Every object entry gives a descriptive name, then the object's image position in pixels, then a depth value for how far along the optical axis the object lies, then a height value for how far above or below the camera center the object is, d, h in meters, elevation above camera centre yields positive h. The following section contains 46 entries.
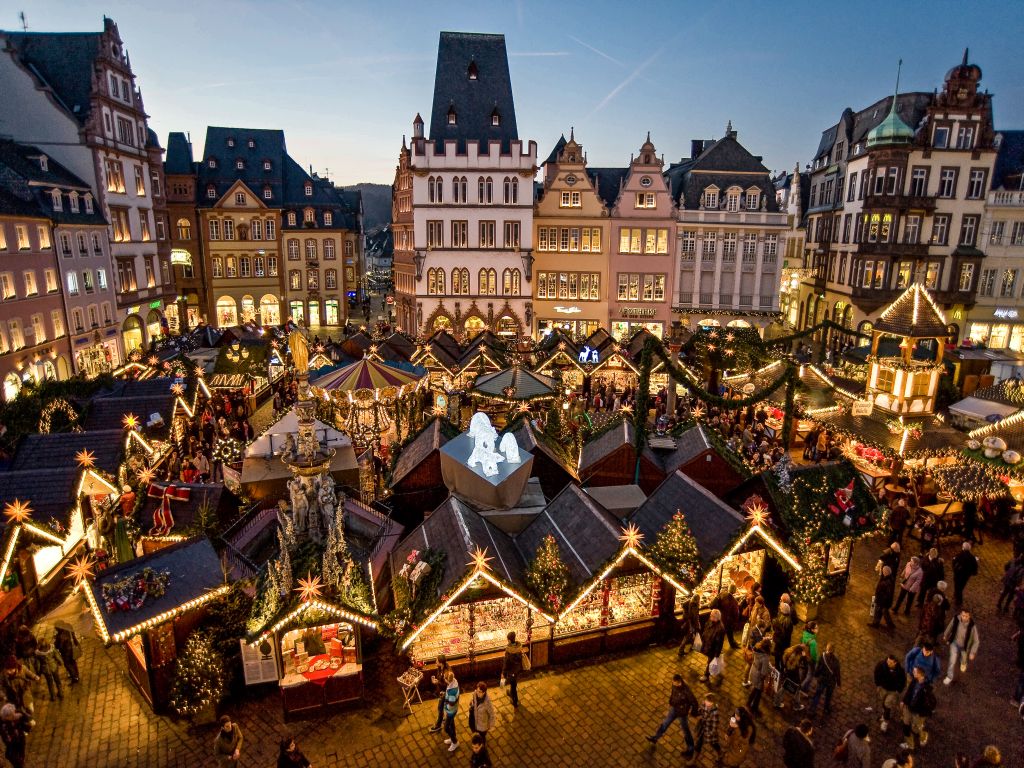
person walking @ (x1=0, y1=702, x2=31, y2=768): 8.59 -6.58
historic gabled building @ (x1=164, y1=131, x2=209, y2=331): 47.03 +1.33
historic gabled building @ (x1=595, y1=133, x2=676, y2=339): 40.12 -0.07
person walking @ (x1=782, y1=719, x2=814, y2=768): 7.71 -5.93
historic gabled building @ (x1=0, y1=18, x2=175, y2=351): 32.97 +6.16
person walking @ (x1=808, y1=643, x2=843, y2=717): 9.47 -6.21
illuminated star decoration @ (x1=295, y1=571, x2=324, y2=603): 9.21 -4.90
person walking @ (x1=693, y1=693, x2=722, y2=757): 8.80 -6.56
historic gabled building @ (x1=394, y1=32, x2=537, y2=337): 39.91 +2.85
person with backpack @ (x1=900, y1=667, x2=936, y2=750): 8.94 -6.35
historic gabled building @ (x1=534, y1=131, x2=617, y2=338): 40.62 +0.02
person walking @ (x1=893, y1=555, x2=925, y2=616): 12.32 -6.28
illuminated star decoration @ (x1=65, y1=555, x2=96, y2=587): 9.74 -5.09
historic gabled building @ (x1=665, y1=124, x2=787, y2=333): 40.31 +0.65
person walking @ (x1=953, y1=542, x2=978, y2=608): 12.49 -6.08
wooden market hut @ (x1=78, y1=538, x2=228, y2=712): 9.20 -5.20
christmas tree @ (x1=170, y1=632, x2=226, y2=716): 9.55 -6.45
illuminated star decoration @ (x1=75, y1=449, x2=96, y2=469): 13.56 -4.53
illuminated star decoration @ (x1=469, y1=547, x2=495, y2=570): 9.84 -4.76
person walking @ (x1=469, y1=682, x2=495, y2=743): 8.91 -6.39
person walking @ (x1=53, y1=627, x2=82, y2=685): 10.41 -6.52
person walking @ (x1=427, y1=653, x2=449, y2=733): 9.47 -6.52
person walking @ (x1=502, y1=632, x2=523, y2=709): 9.98 -6.42
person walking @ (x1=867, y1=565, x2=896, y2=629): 11.66 -6.27
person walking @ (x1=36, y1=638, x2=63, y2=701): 10.11 -6.64
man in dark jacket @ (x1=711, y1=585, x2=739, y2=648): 11.59 -6.49
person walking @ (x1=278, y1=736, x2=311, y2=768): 7.83 -6.16
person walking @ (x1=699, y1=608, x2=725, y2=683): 10.47 -6.29
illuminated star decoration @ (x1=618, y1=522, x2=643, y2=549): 10.66 -4.76
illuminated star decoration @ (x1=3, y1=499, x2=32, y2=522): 11.45 -4.79
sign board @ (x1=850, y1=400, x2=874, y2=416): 18.33 -4.44
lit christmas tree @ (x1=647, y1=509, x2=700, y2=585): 11.00 -5.20
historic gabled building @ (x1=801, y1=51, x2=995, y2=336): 34.00 +2.91
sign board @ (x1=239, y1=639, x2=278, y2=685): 10.21 -6.66
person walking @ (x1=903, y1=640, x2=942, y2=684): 9.20 -5.85
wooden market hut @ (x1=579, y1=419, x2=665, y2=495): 15.53 -5.28
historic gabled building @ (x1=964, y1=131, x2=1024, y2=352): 35.19 -0.48
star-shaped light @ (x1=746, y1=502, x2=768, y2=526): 10.89 -4.54
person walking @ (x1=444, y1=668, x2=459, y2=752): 9.22 -6.52
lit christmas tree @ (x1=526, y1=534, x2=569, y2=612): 10.42 -5.35
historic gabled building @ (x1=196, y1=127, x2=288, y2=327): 48.00 +1.80
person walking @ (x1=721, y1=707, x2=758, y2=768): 8.51 -6.41
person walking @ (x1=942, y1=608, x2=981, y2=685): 10.38 -6.32
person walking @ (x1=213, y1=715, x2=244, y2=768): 8.38 -6.43
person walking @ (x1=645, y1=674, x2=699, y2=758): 8.74 -6.15
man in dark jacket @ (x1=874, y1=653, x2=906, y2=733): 9.36 -6.23
